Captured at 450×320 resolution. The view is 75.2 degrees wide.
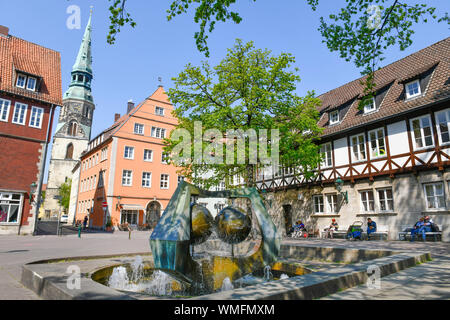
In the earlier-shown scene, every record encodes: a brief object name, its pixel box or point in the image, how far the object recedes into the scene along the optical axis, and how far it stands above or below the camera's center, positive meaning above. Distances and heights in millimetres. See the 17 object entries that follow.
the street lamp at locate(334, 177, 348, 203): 19153 +2339
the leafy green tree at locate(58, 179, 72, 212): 66750 +6078
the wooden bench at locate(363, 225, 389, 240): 17266 -576
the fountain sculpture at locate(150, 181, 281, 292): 5945 -295
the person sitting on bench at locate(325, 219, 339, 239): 19891 -376
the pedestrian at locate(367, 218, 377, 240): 17422 -239
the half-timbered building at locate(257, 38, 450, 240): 15555 +4173
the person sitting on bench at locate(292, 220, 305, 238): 21889 -583
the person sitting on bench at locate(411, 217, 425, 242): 15050 -228
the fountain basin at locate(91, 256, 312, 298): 6022 -1344
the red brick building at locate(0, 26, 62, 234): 21766 +6736
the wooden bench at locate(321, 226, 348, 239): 19358 -679
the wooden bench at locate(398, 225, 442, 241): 14672 -562
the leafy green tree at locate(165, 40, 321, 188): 16688 +6528
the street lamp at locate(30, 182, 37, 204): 22461 +2278
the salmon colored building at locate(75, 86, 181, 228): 33188 +5818
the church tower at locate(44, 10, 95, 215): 71500 +23649
